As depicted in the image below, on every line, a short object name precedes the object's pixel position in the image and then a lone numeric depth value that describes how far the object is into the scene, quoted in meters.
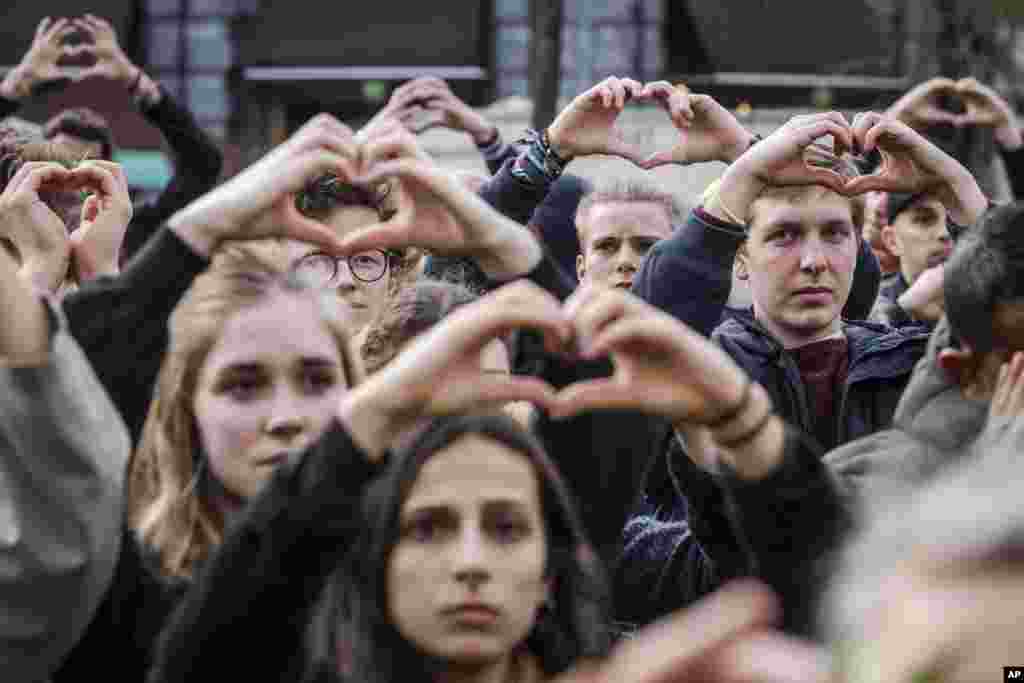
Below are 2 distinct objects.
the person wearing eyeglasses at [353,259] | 8.26
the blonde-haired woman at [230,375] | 5.28
